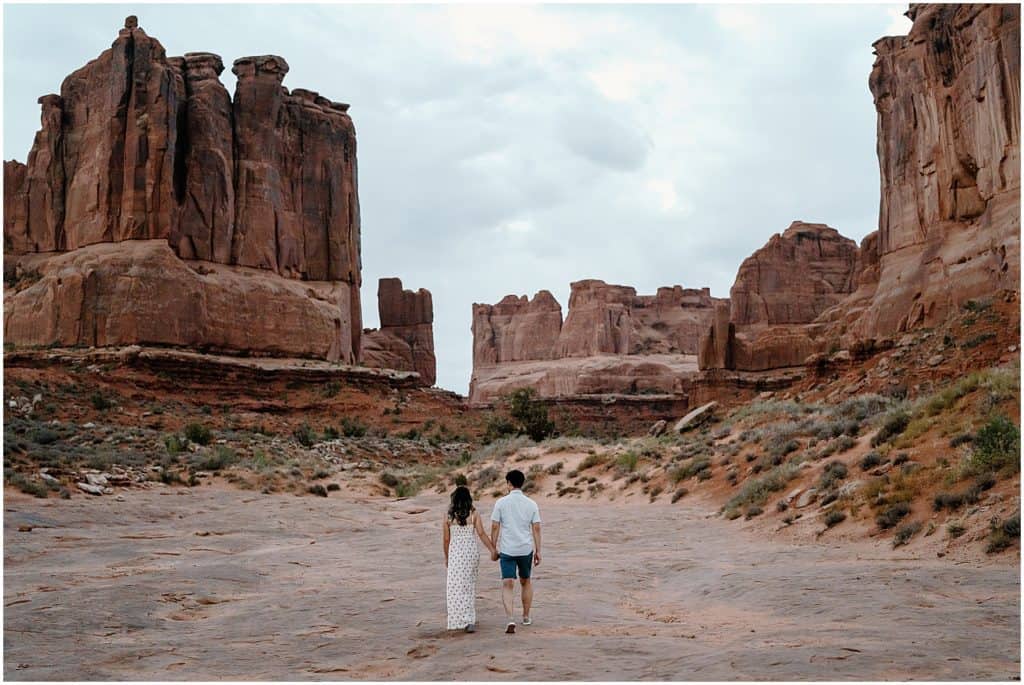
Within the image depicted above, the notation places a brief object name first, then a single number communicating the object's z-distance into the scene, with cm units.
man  869
